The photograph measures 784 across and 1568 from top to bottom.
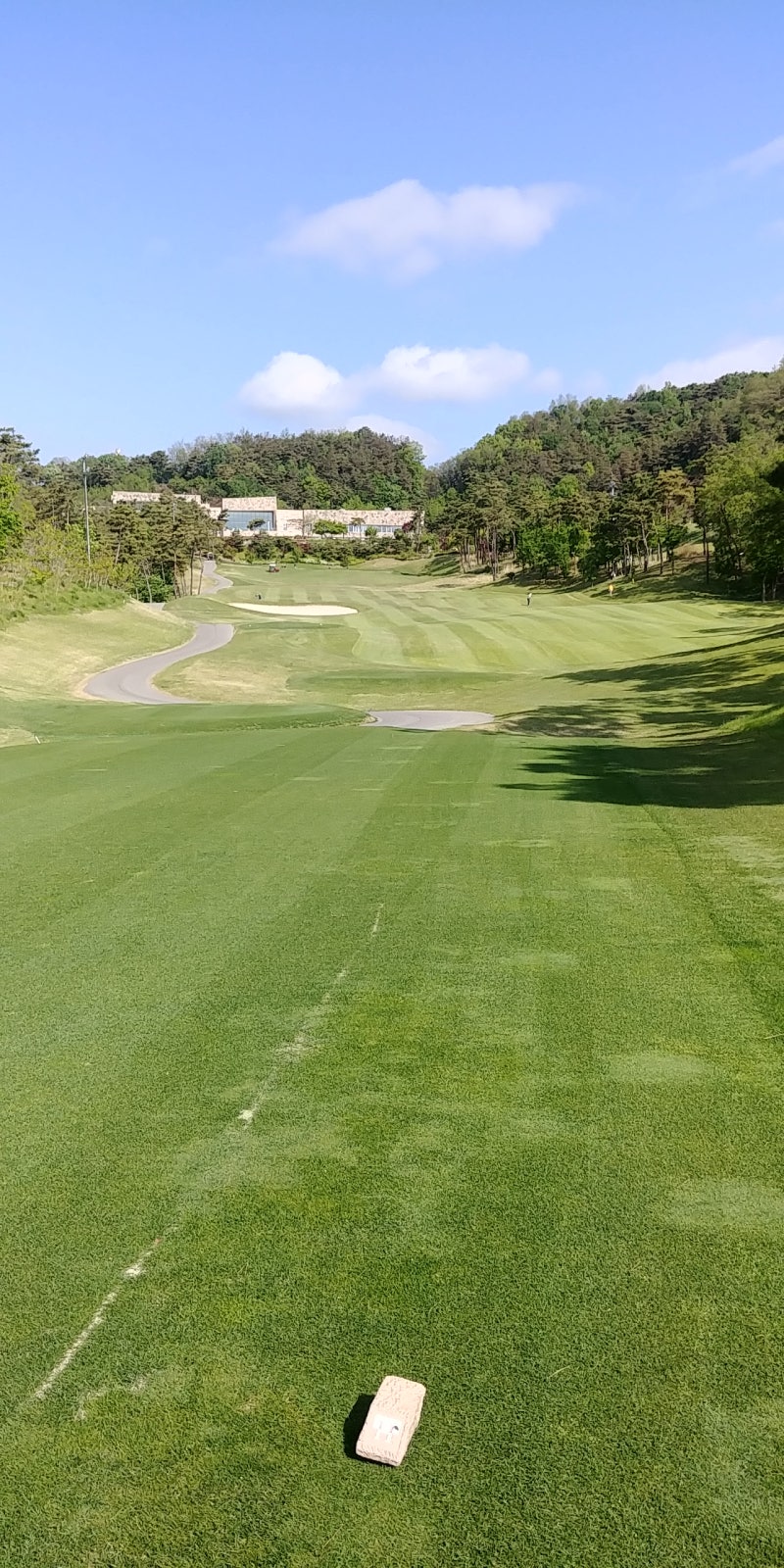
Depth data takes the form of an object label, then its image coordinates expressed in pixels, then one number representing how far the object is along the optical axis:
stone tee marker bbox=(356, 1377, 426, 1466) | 3.22
